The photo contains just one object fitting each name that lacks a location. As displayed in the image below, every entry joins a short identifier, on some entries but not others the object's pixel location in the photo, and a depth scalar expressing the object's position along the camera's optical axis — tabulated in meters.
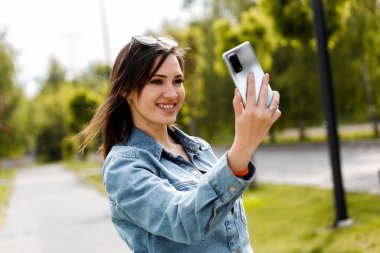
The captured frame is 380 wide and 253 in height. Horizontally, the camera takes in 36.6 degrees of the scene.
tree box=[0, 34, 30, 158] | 39.94
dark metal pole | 6.43
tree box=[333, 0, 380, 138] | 21.72
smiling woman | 1.31
